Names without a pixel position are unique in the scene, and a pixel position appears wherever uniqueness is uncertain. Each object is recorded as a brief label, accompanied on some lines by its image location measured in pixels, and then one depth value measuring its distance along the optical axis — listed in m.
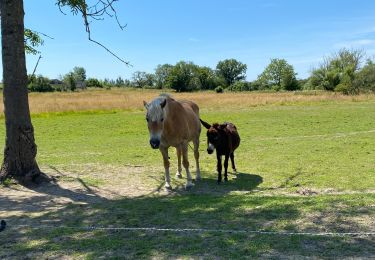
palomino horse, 8.14
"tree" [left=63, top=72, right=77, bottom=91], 92.88
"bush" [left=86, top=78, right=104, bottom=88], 112.44
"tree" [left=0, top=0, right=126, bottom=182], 8.90
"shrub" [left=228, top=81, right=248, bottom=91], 110.94
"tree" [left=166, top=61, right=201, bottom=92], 101.25
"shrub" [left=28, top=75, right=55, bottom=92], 70.28
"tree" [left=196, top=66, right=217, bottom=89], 115.04
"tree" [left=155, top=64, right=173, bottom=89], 126.56
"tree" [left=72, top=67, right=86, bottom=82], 113.56
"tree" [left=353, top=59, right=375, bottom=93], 67.62
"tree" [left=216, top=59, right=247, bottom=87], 137.25
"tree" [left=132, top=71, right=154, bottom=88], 125.06
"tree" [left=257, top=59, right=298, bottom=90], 121.70
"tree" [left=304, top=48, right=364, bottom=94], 70.48
